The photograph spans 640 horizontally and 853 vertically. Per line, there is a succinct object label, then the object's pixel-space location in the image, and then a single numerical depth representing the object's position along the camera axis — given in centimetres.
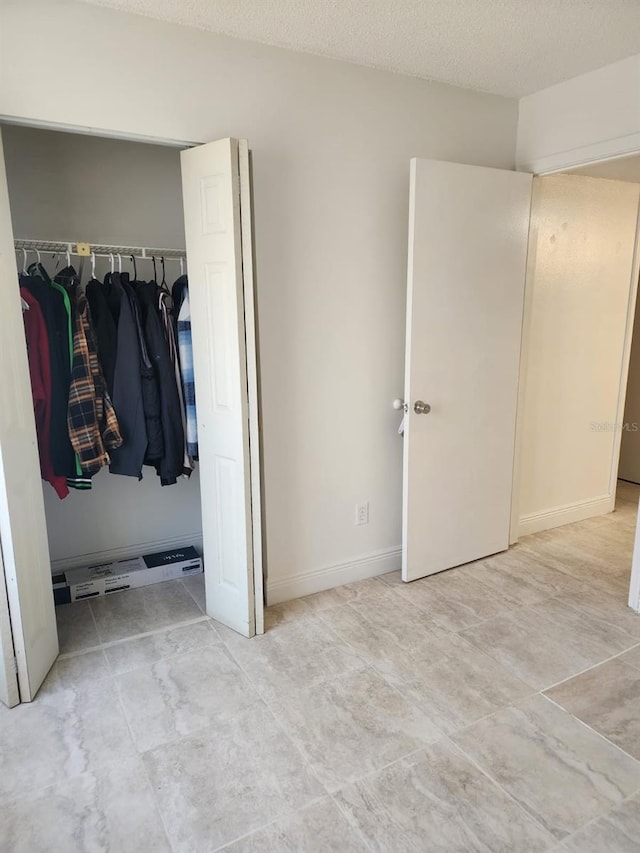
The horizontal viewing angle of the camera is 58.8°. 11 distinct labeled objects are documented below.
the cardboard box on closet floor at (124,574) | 282
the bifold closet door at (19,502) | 196
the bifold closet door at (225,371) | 220
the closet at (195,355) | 208
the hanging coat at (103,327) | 261
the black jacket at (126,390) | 260
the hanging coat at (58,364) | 244
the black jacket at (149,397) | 263
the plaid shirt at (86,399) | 248
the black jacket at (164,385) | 267
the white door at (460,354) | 273
